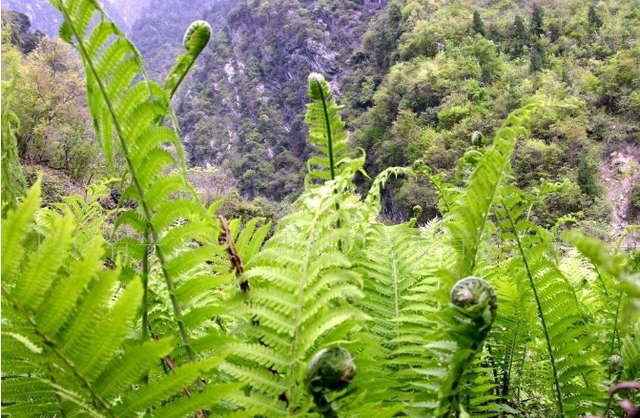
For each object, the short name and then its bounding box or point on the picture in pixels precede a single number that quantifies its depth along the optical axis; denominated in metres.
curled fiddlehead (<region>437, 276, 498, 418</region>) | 0.42
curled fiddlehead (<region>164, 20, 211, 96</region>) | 0.61
